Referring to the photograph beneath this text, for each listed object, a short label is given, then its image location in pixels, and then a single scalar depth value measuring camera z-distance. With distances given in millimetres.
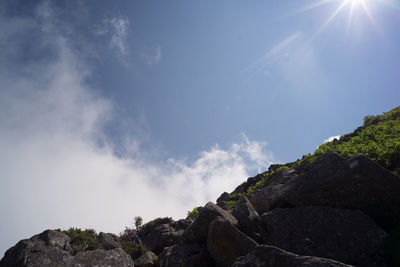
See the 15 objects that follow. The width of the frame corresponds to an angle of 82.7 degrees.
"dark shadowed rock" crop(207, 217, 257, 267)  8164
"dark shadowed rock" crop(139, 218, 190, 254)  15523
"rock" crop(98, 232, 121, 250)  12062
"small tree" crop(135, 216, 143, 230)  29884
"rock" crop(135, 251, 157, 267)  11844
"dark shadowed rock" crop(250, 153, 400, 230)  8086
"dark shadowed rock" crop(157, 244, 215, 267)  9258
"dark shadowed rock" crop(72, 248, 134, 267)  10016
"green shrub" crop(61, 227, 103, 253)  10827
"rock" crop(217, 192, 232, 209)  26144
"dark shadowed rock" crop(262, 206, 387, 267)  6879
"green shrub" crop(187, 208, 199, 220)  21394
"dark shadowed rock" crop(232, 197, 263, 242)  9461
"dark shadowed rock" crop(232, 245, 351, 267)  4949
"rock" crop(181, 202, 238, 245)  10508
